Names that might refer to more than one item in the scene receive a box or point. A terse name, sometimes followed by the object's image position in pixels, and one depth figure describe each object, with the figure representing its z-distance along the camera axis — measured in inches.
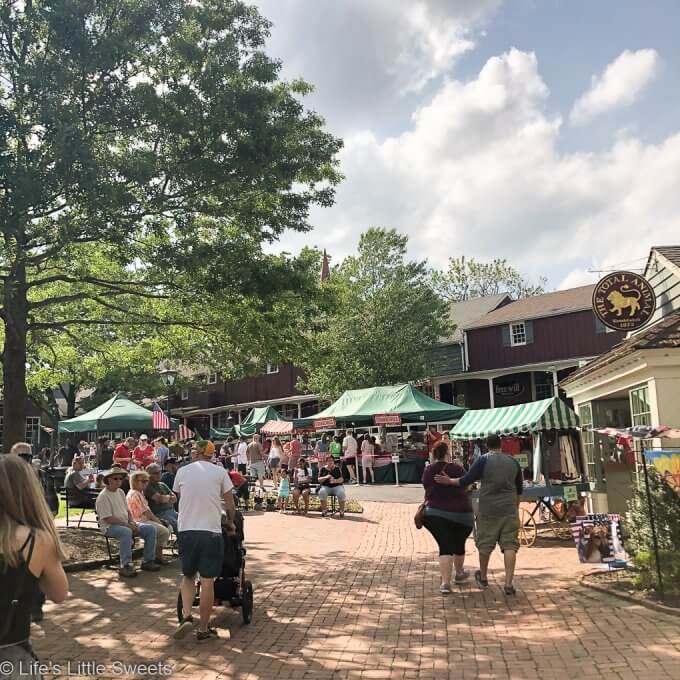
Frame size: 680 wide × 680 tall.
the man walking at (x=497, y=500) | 293.3
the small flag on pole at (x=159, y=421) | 787.4
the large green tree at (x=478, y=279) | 2144.4
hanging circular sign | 478.6
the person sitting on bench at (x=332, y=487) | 603.8
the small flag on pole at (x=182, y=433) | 1217.4
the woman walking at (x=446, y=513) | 300.8
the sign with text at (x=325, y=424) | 979.3
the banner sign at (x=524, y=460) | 519.0
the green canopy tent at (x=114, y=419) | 741.9
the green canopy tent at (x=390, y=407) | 901.2
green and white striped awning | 515.5
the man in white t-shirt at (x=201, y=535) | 235.9
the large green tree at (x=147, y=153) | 362.0
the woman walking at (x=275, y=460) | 860.0
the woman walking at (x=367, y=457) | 892.3
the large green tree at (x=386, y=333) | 1337.4
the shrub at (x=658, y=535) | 269.3
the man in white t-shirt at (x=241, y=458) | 907.4
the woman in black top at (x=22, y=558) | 109.4
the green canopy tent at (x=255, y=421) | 1184.8
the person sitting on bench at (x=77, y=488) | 482.9
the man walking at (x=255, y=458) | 788.0
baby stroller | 260.4
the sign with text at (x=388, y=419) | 893.8
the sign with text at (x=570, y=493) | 423.2
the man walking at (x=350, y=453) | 912.3
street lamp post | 845.2
